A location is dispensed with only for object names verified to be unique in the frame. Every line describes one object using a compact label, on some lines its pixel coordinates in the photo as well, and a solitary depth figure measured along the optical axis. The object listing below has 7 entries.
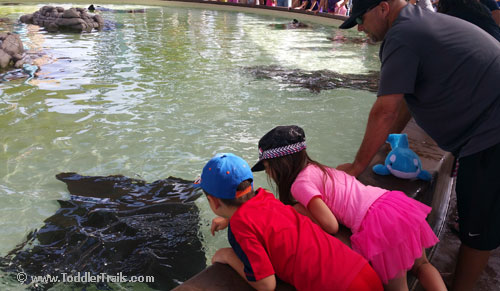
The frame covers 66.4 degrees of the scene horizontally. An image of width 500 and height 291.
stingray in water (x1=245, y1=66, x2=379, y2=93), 7.92
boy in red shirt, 1.61
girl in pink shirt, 1.84
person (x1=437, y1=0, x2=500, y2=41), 3.04
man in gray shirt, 1.88
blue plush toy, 2.67
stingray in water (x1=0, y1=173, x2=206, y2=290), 2.82
